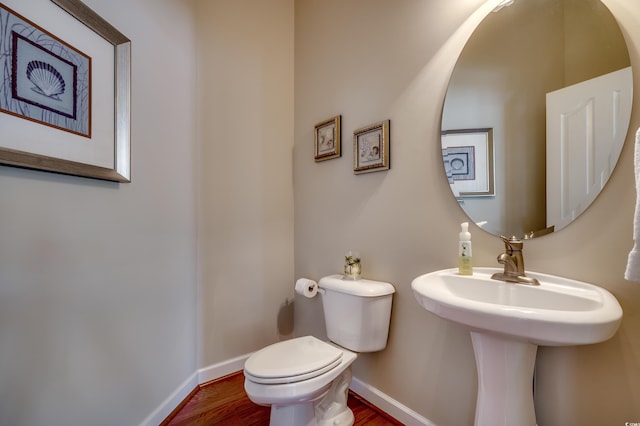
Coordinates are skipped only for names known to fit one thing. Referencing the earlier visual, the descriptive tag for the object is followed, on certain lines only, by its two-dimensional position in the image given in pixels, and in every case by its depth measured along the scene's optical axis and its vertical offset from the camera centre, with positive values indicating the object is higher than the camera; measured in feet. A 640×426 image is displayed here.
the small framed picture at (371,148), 4.99 +1.18
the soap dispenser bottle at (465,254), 3.70 -0.53
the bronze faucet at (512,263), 3.36 -0.59
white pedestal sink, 2.27 -0.95
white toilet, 3.85 -2.15
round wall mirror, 3.03 +1.18
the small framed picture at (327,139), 5.89 +1.58
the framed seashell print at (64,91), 2.81 +1.42
